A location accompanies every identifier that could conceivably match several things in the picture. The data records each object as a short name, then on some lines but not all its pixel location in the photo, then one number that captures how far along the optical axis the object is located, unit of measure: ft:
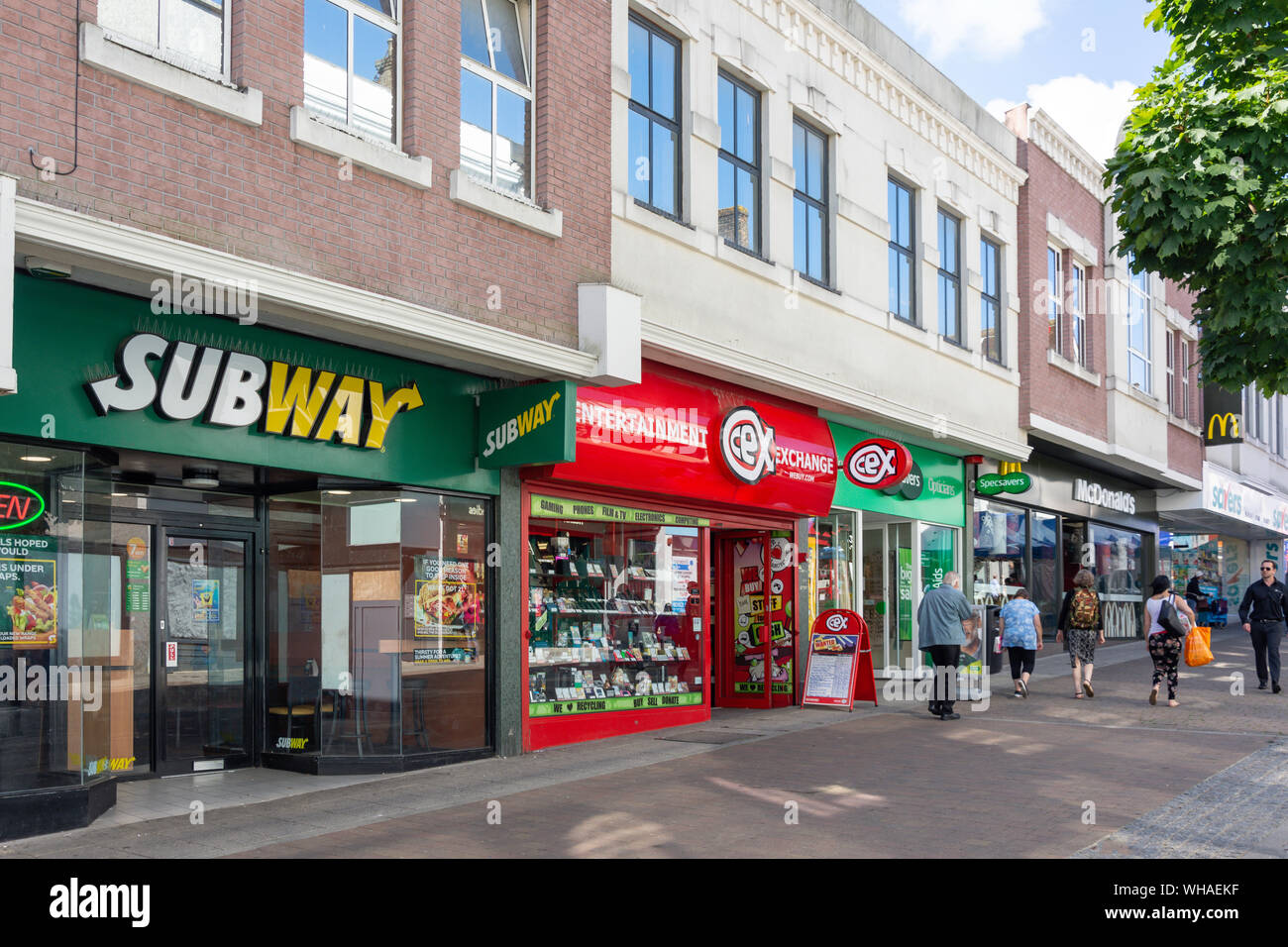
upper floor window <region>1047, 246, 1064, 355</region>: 71.56
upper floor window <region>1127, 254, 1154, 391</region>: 82.89
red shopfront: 40.50
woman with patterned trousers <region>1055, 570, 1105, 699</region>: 51.85
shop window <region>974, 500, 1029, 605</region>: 68.59
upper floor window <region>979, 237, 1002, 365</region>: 65.92
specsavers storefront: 55.06
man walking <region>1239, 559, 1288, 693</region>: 55.31
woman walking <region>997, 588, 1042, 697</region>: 52.95
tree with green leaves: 41.81
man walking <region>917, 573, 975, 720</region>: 46.16
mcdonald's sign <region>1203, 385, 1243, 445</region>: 95.50
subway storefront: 27.25
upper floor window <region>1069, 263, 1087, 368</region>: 75.00
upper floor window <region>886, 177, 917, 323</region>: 57.67
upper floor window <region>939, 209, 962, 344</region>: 61.93
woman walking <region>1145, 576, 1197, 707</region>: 49.06
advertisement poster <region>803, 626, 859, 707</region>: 49.42
